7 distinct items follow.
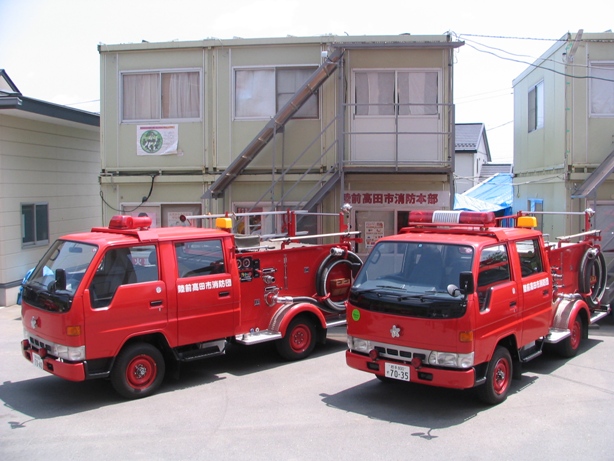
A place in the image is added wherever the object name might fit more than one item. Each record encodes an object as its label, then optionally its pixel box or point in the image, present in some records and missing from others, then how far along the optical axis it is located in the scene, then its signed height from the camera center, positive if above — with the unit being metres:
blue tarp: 22.03 +0.36
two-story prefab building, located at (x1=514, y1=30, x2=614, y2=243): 13.74 +1.79
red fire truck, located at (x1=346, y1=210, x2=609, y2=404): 6.89 -1.13
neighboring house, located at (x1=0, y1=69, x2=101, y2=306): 14.38 +0.80
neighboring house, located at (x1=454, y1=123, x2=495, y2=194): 37.53 +3.03
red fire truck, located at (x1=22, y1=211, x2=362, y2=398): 7.46 -1.20
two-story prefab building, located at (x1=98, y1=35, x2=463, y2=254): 13.64 +1.79
